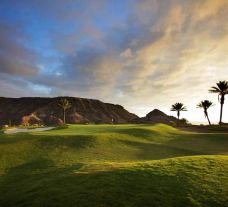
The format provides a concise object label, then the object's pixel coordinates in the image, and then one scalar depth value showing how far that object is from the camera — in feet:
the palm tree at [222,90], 167.92
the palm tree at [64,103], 218.70
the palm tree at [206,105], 190.81
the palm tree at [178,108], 221.93
